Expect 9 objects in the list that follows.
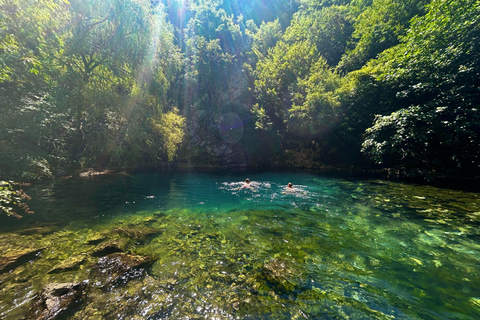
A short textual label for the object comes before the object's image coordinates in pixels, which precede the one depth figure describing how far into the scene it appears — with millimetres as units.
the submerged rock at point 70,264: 4938
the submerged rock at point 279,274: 4520
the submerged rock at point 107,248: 5754
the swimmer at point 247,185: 16748
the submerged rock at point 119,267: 4691
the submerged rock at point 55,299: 3588
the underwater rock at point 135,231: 7062
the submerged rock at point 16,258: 4909
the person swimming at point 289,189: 15312
